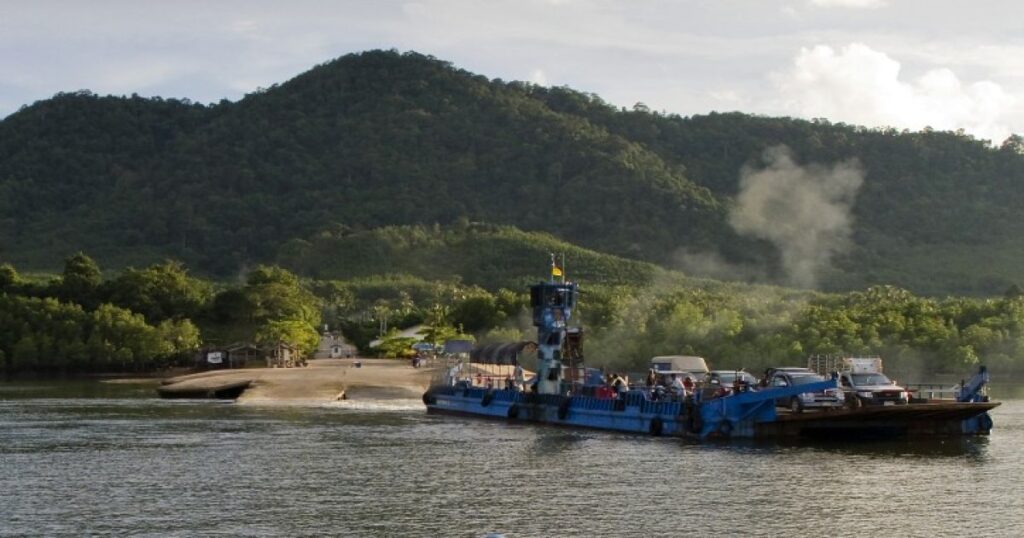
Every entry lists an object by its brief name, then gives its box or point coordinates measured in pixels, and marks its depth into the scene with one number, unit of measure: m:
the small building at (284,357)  134.62
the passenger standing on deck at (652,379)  74.62
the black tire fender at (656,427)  67.25
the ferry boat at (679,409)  63.31
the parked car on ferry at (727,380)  67.19
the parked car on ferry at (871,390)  64.38
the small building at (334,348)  155.50
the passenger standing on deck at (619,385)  72.81
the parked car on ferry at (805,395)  64.62
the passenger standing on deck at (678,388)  68.88
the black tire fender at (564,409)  74.50
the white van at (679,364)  90.06
